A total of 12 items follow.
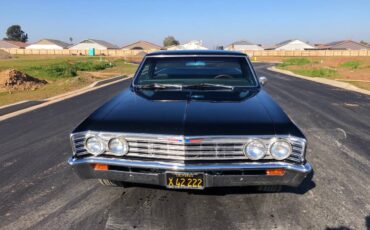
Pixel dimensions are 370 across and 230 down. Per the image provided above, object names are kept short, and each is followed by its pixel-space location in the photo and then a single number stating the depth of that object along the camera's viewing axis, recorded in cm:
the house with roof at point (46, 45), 12406
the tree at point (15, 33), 15275
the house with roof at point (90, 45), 11875
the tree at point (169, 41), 14960
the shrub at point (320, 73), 2769
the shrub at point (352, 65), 3668
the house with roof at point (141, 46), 12712
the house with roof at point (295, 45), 11969
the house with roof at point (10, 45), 11375
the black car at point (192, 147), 337
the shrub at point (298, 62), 4653
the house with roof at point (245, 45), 12212
